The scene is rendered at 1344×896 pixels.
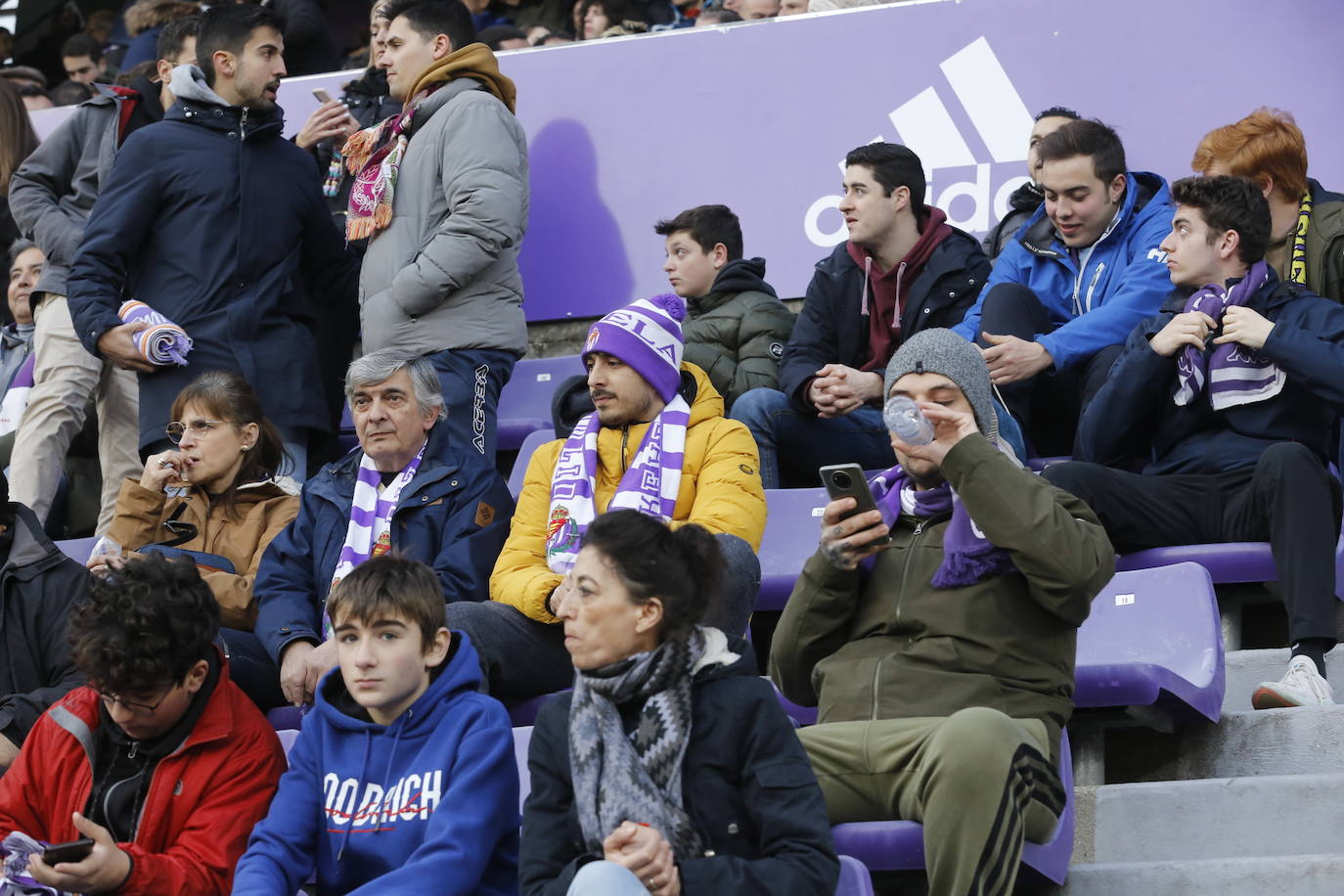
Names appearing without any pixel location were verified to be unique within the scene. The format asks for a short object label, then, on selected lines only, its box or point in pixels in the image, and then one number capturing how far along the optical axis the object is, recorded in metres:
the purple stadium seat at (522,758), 7.07
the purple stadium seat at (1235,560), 8.55
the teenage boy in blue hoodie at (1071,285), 10.12
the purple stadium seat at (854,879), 5.76
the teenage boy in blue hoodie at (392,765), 6.43
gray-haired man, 8.59
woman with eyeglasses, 9.33
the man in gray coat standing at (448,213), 10.41
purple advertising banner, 11.78
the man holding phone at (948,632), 5.95
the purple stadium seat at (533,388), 11.99
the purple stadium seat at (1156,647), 7.42
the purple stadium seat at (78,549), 10.50
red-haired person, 9.96
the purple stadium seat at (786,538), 9.17
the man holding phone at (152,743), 6.85
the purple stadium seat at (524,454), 9.98
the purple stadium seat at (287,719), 8.51
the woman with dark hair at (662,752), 5.55
